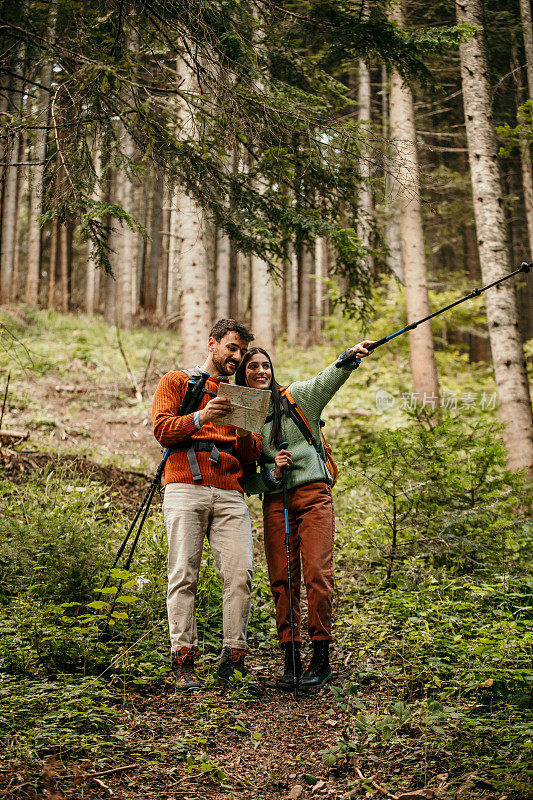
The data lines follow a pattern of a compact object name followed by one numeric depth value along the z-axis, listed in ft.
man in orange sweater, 13.20
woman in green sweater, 13.71
